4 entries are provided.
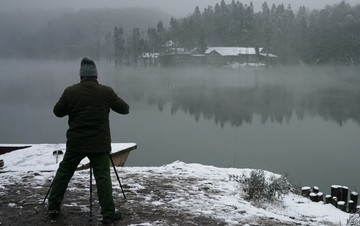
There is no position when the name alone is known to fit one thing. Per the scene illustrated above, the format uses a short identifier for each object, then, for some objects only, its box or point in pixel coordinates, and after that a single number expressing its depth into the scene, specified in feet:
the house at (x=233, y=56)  290.35
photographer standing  13.73
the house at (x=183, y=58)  297.94
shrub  21.60
